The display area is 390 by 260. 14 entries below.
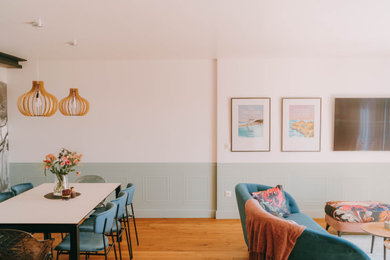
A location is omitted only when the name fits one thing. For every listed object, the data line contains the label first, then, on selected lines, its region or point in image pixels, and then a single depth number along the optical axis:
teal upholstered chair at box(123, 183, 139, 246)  3.40
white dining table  2.32
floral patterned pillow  3.31
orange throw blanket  2.29
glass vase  3.12
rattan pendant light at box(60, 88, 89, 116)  3.30
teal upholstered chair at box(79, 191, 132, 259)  2.93
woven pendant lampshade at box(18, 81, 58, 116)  2.83
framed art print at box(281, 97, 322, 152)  4.55
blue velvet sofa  2.05
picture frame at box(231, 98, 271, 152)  4.57
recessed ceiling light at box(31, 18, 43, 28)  2.70
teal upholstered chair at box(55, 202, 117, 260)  2.49
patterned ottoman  3.55
